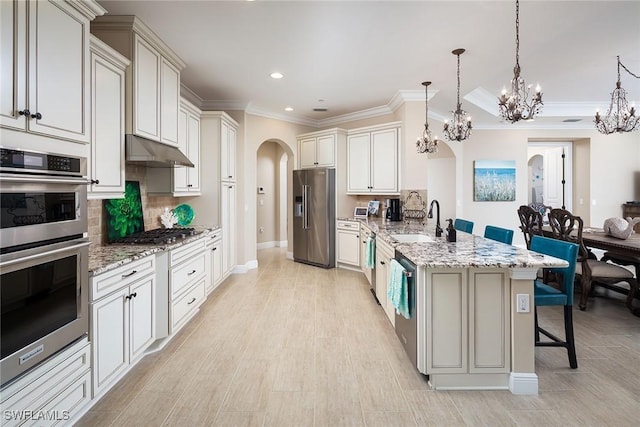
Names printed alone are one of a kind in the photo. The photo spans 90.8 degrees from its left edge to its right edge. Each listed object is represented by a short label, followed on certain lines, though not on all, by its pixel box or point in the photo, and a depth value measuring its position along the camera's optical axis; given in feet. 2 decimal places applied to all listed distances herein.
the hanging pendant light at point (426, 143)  14.39
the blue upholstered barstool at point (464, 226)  13.14
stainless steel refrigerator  18.74
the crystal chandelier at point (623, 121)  12.47
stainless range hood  8.79
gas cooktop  9.30
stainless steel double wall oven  4.60
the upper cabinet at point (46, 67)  4.94
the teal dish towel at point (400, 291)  7.77
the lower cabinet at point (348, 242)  17.90
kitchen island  6.98
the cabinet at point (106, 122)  7.52
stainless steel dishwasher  7.45
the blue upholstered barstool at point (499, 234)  10.32
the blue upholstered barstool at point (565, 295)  7.75
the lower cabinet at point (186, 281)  9.50
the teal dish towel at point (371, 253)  13.34
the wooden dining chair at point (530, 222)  13.08
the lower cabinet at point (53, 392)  4.62
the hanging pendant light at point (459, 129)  12.34
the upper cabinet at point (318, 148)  19.12
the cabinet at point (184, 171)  11.95
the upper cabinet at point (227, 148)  15.19
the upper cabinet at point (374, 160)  17.30
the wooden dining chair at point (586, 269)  11.63
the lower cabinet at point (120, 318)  6.43
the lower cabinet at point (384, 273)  10.23
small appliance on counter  16.84
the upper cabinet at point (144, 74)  8.95
